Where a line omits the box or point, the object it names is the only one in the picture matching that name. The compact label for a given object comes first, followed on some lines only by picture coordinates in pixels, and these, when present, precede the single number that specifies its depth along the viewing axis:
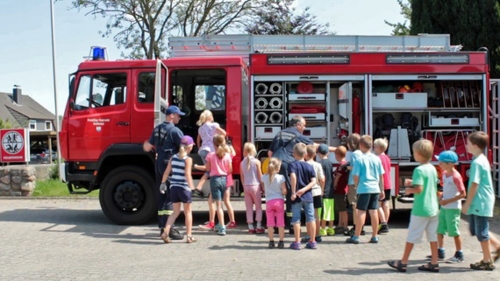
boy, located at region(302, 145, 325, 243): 7.93
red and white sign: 16.78
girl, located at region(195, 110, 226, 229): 8.91
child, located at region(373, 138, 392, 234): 8.36
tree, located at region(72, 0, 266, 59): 28.33
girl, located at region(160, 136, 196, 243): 8.02
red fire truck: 9.28
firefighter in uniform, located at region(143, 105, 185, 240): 8.34
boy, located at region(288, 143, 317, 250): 7.55
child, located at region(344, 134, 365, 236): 7.86
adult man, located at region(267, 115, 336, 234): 8.20
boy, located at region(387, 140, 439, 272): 6.24
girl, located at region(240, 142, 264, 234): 8.71
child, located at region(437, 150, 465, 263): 6.50
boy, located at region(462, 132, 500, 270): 6.19
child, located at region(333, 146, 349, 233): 8.80
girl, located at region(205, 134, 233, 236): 8.63
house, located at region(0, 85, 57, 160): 61.53
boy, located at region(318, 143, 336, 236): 8.52
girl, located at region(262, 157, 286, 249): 7.60
